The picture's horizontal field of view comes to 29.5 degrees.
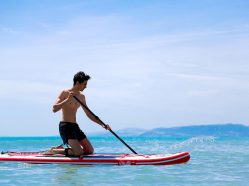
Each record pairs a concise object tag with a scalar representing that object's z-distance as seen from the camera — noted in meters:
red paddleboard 10.18
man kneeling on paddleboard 9.78
